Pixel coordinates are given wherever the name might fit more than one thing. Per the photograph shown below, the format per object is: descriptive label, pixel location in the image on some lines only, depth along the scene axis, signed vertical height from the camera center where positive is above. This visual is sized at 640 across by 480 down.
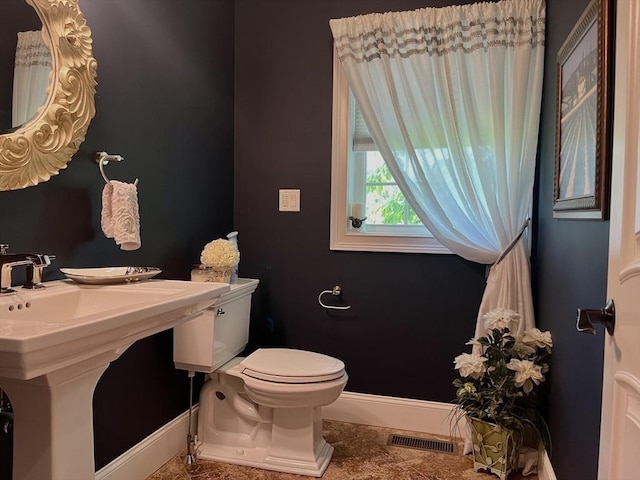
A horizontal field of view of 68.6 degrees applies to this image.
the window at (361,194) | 2.48 +0.18
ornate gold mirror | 1.34 +0.35
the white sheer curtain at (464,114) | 2.14 +0.54
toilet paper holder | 2.53 -0.38
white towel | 1.65 +0.03
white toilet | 1.95 -0.73
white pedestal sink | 0.85 -0.28
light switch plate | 2.59 +0.14
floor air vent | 2.25 -1.06
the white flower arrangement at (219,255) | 2.13 -0.14
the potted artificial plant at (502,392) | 1.90 -0.67
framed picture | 1.15 +0.33
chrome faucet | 1.24 -0.12
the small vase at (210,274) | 2.17 -0.23
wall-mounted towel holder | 1.70 +0.23
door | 0.82 -0.08
